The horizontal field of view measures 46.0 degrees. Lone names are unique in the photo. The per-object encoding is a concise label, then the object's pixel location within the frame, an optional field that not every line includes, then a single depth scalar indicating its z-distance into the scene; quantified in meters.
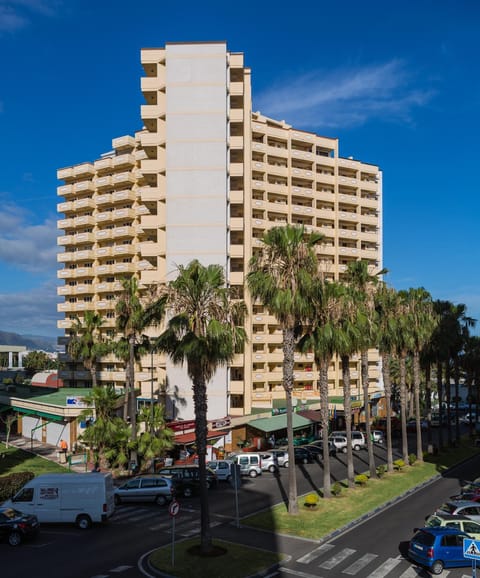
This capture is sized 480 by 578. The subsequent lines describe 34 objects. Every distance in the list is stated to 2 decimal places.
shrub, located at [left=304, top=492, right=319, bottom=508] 30.95
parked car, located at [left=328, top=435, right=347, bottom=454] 56.53
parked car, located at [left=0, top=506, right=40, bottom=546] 24.88
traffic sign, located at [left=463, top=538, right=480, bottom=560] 16.53
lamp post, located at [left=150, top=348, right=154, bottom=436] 42.25
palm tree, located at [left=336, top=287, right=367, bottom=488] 33.75
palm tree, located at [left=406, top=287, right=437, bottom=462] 46.72
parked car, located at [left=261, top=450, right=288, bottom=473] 45.03
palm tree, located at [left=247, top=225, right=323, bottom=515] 29.00
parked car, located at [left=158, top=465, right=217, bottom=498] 36.03
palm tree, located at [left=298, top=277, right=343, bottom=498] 32.75
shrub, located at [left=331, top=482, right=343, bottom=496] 33.78
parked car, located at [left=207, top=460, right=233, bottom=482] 40.53
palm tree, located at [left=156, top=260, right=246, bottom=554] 23.06
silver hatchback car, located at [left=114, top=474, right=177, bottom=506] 33.16
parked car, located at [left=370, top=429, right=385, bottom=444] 62.31
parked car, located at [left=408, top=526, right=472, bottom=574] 21.72
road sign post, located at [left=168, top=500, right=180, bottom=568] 21.59
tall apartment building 61.16
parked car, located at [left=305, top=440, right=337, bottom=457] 52.12
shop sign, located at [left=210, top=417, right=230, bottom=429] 52.59
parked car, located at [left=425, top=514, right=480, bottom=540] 24.41
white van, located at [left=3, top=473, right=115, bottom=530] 27.42
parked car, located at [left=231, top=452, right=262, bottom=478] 43.00
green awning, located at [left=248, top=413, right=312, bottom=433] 56.33
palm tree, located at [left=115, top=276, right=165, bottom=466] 41.97
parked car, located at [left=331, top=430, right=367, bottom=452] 57.67
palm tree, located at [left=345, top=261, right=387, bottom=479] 38.75
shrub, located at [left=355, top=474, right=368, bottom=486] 37.22
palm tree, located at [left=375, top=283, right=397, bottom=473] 43.53
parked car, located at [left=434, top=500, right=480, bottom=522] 27.83
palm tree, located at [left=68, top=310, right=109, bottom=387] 55.59
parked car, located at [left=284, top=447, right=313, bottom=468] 48.97
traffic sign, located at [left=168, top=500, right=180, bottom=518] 21.75
